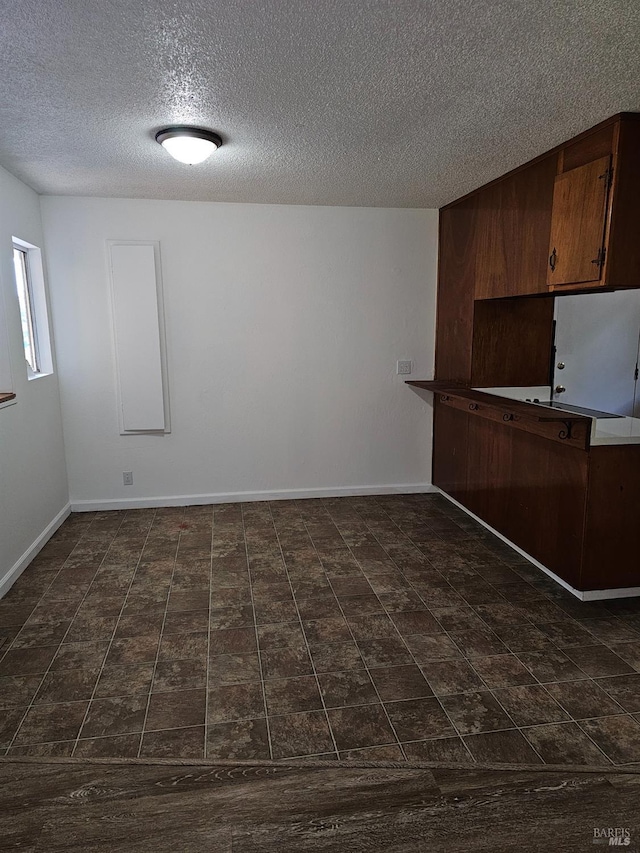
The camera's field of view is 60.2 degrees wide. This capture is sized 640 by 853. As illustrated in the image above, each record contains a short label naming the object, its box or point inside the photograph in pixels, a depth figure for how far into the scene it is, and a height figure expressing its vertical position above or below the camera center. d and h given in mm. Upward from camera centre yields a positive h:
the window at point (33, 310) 3955 +152
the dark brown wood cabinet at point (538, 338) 2654 -84
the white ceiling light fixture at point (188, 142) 2697 +923
